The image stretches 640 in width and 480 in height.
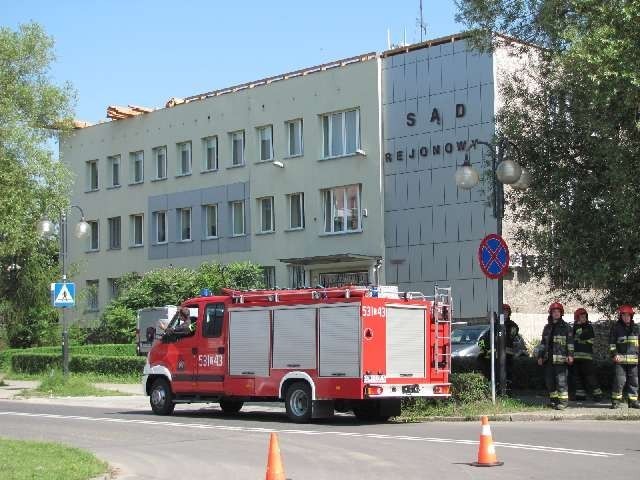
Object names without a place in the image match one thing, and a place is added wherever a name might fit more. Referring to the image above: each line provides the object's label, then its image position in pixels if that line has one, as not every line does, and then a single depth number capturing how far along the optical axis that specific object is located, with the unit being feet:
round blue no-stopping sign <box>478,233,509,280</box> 67.05
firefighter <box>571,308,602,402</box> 69.21
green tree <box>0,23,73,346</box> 107.96
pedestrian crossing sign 97.45
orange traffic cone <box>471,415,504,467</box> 40.24
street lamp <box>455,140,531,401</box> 66.18
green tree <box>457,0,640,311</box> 63.93
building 122.52
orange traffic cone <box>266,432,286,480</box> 33.40
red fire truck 62.03
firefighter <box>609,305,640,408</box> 65.36
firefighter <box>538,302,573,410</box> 65.46
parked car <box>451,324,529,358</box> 92.84
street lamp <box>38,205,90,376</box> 95.81
